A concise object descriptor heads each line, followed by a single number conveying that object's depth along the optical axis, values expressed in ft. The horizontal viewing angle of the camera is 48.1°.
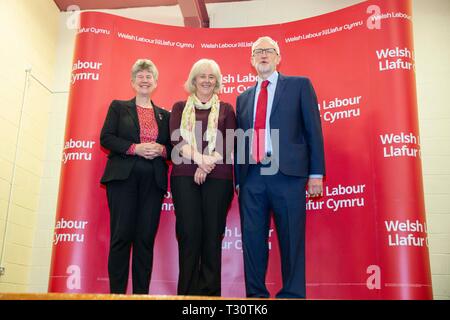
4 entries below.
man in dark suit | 9.11
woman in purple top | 9.55
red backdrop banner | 11.58
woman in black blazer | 10.00
